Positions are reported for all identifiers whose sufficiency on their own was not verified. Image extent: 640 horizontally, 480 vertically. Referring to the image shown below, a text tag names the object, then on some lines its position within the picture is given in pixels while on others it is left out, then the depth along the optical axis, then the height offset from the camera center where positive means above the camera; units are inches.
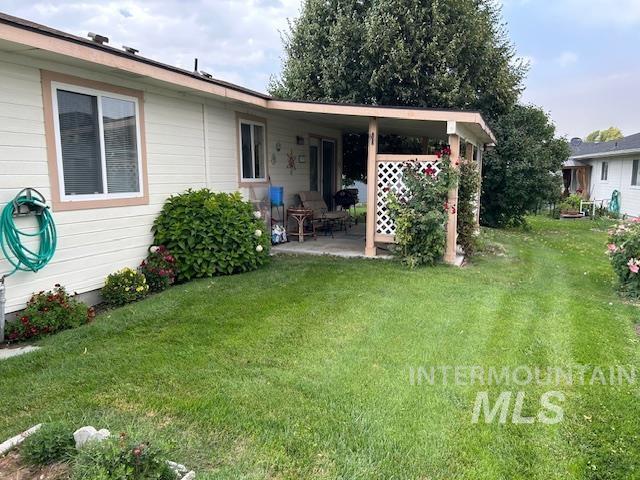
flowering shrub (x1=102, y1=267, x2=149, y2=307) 196.9 -45.1
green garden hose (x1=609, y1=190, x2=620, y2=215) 672.4 -31.9
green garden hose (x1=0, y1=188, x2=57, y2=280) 159.5 -17.8
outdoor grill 469.1 -15.9
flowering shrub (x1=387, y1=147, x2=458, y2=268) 265.6 -17.3
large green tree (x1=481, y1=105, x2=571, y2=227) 500.4 +17.0
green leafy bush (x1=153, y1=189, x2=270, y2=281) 231.9 -26.1
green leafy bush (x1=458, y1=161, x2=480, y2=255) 297.0 -16.2
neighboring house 637.1 +16.7
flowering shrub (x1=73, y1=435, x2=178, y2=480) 76.0 -47.1
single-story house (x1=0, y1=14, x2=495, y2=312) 163.8 +21.2
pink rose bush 218.4 -35.8
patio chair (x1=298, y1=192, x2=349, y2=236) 380.5 -24.1
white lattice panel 286.2 -2.8
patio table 352.8 -28.4
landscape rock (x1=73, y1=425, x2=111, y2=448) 84.7 -46.9
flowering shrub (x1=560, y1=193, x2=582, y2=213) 675.4 -34.8
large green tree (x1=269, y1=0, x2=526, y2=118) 475.8 +139.6
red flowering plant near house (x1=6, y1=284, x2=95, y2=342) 155.3 -46.7
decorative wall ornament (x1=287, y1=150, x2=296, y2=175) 371.5 +17.6
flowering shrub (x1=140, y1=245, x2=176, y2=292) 217.3 -40.5
